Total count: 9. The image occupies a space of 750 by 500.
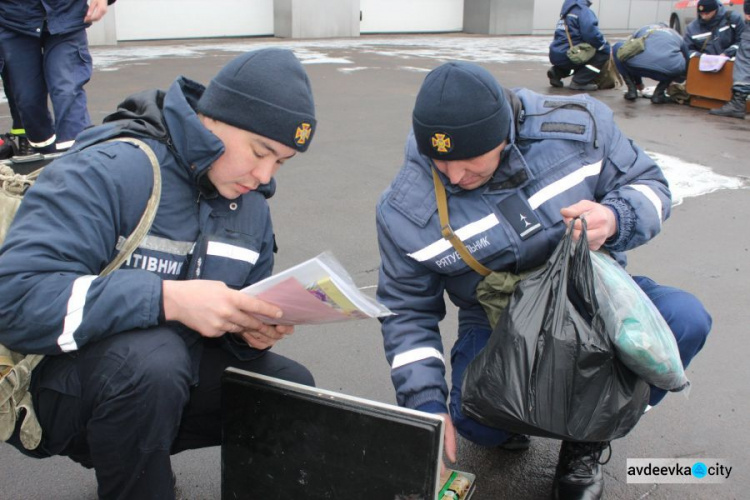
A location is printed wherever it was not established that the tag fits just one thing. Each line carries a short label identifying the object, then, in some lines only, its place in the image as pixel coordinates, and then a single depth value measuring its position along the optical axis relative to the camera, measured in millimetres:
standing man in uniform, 4629
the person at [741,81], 8555
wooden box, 9047
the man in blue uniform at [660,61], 9516
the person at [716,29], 9742
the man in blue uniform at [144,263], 1780
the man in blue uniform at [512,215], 2266
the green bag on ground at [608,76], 10773
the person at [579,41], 10484
